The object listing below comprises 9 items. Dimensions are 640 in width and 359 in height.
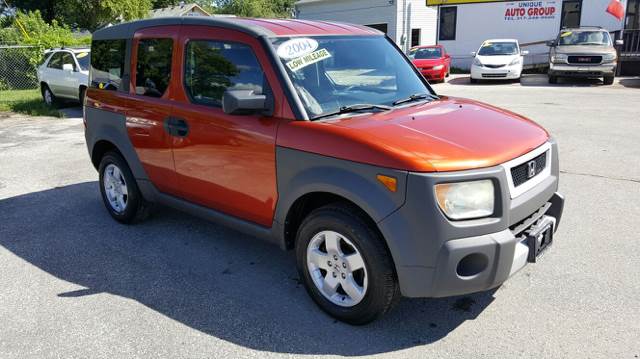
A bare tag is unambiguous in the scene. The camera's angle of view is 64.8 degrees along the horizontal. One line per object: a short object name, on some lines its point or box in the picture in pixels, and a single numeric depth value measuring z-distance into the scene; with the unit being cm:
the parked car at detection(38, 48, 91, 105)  1278
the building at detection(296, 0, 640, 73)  2230
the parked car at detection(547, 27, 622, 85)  1688
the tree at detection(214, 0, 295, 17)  7406
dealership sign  2341
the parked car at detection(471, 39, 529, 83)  1866
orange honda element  279
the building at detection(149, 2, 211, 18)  4554
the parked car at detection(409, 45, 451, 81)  1956
